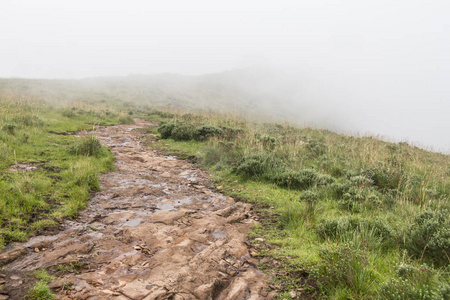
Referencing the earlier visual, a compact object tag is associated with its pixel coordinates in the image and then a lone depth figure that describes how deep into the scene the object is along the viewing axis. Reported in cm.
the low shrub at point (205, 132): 1345
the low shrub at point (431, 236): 330
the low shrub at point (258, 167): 785
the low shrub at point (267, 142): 1034
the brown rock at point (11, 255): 328
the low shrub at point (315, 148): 1090
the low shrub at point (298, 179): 700
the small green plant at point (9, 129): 916
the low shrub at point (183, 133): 1391
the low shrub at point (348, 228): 401
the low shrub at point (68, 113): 1819
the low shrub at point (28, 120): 1133
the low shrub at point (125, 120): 2087
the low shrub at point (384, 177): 709
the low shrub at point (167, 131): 1460
